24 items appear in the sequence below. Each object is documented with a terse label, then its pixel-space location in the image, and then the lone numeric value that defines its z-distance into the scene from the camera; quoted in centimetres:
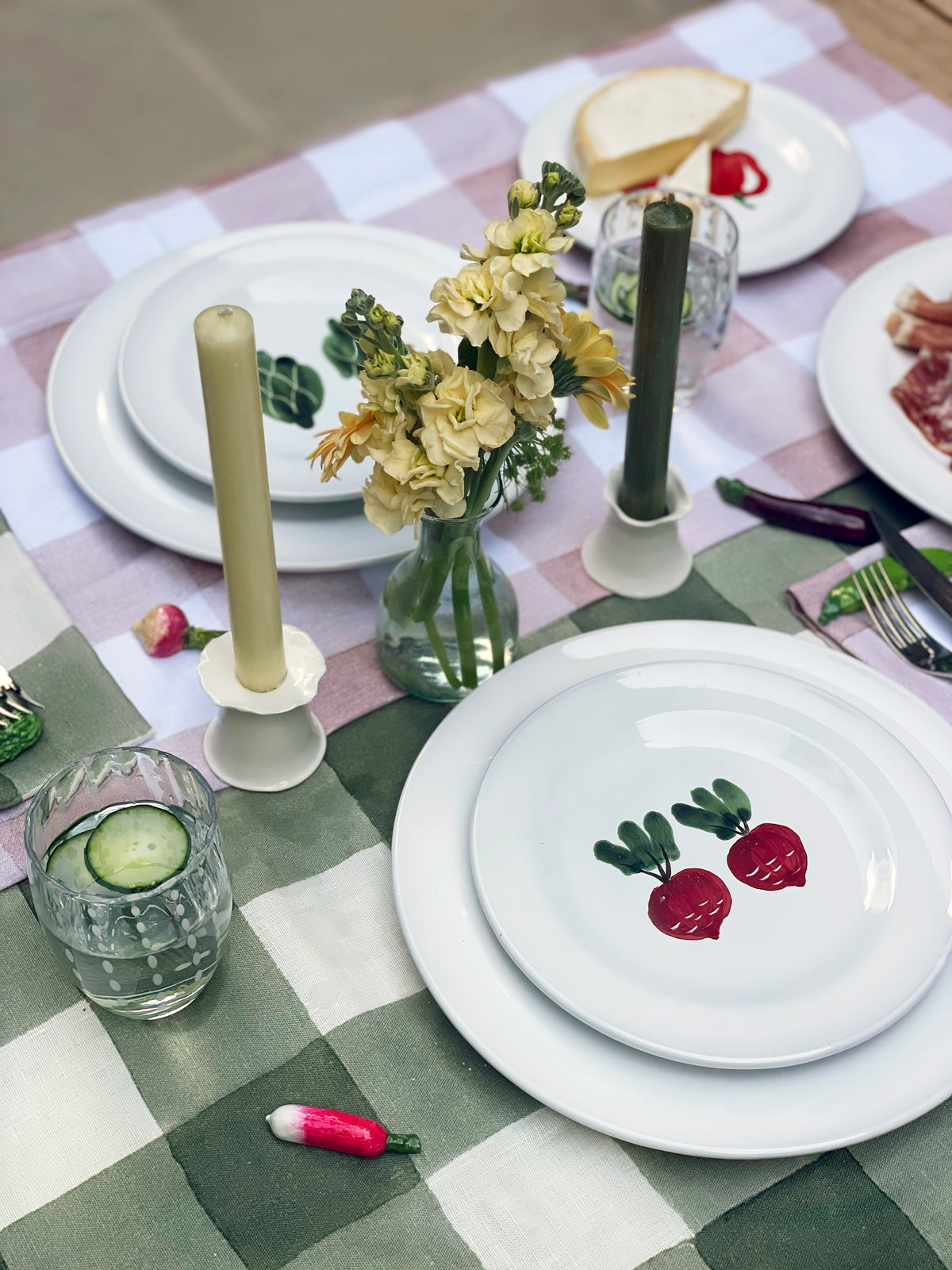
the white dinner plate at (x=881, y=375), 102
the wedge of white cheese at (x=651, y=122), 127
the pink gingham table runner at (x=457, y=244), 97
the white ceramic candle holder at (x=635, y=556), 98
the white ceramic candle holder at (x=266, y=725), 81
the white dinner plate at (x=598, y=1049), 67
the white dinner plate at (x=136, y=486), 96
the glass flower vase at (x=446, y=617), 82
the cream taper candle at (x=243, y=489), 63
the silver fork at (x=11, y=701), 86
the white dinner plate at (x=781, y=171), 123
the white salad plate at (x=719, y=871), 69
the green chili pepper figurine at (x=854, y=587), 96
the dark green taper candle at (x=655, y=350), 82
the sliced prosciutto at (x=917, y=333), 110
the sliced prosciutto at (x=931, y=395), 104
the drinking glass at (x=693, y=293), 107
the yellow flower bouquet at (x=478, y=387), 65
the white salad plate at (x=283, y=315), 98
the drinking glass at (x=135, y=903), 67
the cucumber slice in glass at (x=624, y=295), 109
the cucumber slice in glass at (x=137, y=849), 69
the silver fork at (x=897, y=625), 93
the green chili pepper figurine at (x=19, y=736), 85
